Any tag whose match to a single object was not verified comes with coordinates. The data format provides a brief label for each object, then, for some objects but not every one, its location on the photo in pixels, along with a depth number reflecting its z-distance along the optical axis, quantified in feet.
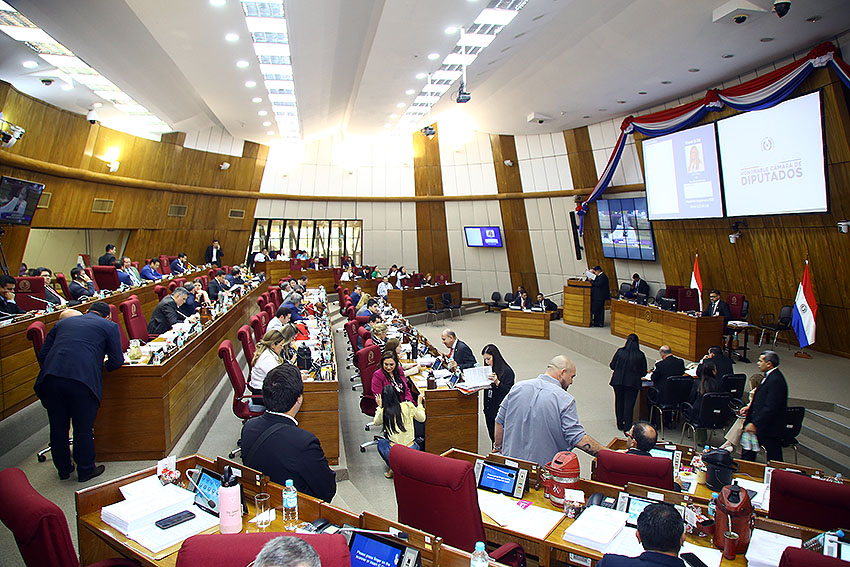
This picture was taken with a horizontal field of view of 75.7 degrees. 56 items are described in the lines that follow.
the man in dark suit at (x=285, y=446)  9.47
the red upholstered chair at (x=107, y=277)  29.55
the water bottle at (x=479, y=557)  6.89
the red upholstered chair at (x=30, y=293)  21.91
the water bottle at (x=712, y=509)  9.25
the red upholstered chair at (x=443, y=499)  8.63
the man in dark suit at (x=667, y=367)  23.62
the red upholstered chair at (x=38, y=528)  6.97
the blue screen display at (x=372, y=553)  7.36
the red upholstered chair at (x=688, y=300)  36.65
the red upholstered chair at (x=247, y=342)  20.74
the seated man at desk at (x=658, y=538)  6.93
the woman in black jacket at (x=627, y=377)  23.48
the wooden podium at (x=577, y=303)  45.47
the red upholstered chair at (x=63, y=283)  27.68
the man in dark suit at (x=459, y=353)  22.90
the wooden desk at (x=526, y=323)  46.55
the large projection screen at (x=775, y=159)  29.63
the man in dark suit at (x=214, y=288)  33.24
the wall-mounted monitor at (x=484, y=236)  62.44
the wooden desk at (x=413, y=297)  53.21
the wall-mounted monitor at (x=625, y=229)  46.68
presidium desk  32.42
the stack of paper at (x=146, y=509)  8.59
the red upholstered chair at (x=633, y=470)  10.67
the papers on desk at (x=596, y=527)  8.75
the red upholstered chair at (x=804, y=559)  6.42
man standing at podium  45.24
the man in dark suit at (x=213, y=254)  56.18
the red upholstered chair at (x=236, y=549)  5.98
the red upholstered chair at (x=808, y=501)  9.36
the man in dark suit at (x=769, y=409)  17.74
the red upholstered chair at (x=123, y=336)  20.84
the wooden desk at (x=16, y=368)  16.31
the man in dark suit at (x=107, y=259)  34.37
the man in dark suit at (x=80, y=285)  25.70
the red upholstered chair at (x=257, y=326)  24.61
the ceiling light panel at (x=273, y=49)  24.97
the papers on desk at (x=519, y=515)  9.27
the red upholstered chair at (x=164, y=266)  45.09
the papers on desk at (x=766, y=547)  8.25
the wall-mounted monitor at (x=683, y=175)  36.86
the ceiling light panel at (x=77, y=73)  22.51
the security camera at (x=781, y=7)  23.72
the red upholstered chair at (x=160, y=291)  31.04
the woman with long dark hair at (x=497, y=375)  18.94
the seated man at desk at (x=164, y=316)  23.67
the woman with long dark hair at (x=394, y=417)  17.15
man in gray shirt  11.96
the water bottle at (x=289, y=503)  8.75
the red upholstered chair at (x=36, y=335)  15.89
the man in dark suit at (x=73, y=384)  13.12
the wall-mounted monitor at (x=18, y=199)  29.32
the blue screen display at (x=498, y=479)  10.57
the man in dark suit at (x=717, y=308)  33.42
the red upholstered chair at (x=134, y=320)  22.12
